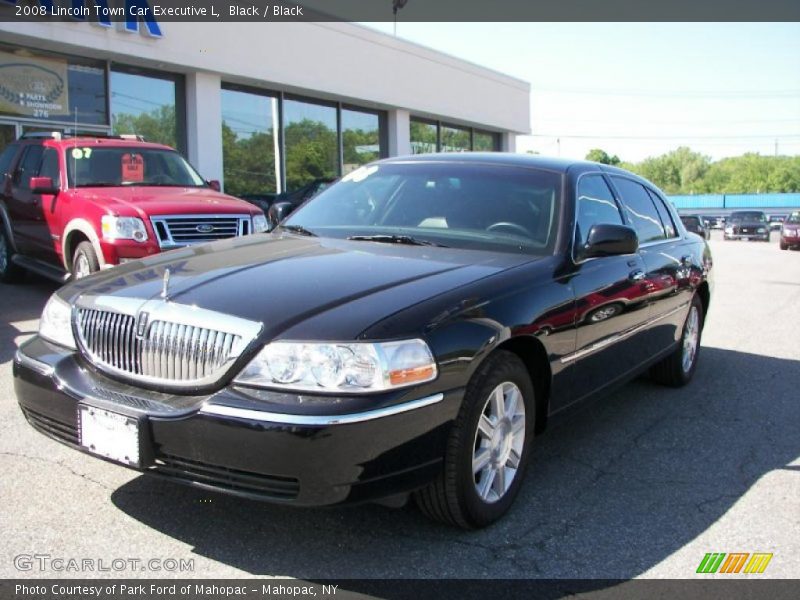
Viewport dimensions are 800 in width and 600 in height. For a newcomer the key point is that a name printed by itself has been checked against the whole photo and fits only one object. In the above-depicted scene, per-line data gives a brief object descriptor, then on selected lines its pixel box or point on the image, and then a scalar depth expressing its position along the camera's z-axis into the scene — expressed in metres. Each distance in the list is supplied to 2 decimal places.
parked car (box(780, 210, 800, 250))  28.20
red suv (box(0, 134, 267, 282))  7.73
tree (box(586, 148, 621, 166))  111.79
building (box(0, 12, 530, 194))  13.85
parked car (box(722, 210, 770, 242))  37.94
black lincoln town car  2.78
